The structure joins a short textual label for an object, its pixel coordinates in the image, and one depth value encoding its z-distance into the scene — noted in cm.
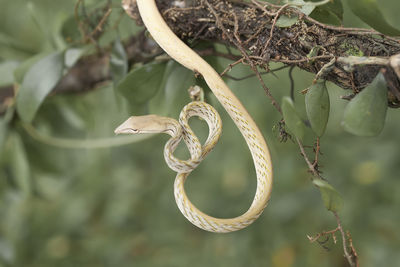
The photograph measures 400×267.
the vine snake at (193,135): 75
